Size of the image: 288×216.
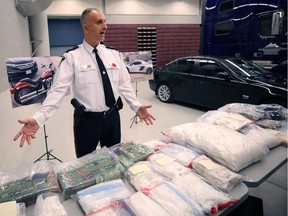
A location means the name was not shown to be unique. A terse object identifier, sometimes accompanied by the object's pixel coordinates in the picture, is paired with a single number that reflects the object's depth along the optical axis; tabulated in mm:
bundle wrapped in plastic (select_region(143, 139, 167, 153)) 1359
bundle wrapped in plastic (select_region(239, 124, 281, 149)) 1354
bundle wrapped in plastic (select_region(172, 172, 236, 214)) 888
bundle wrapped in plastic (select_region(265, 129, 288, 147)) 1455
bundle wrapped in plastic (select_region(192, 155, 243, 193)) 1002
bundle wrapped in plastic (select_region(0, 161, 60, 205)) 923
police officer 1450
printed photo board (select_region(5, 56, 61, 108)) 2455
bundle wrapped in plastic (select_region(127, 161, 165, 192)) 991
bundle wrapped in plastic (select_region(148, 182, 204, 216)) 832
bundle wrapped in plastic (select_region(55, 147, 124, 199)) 983
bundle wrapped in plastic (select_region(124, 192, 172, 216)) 817
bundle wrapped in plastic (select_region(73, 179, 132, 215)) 869
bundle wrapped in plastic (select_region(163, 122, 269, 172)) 1151
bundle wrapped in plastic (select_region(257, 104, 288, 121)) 1741
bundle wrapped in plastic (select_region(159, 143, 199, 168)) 1169
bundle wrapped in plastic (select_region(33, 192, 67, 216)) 826
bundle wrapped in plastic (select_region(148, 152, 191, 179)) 1068
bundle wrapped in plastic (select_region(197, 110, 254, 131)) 1479
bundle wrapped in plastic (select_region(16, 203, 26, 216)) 845
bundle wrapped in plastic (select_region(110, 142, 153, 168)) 1181
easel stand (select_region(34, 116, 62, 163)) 2677
